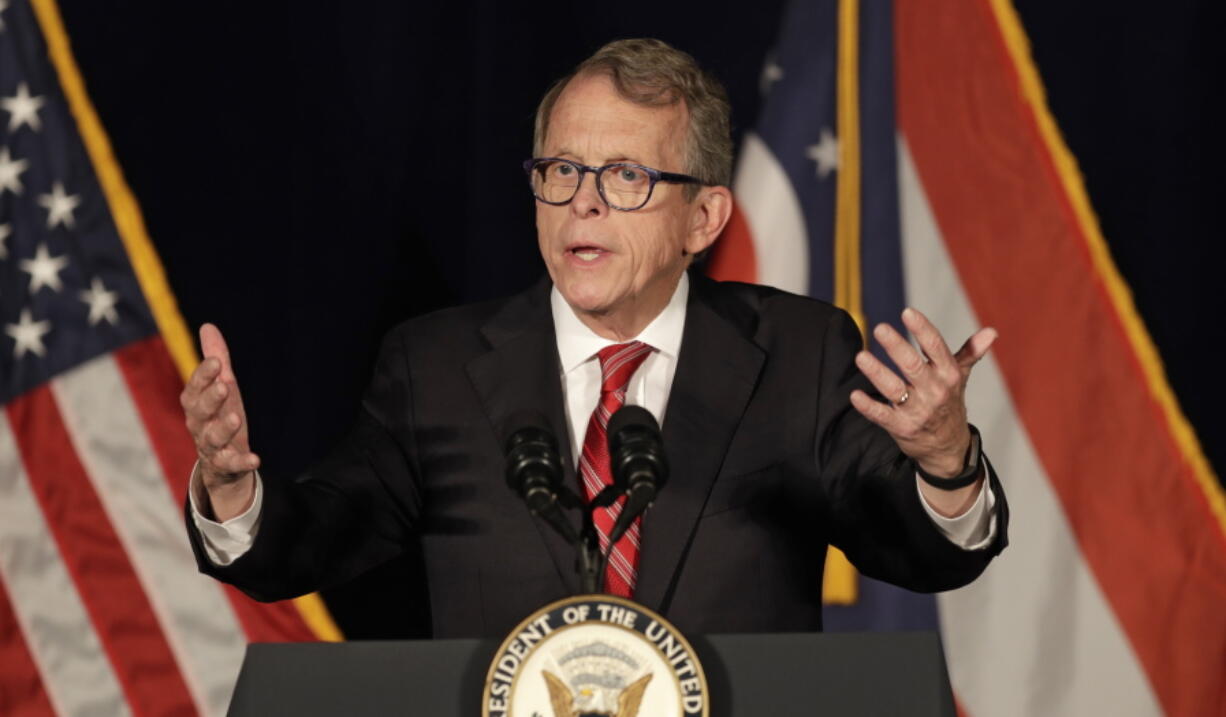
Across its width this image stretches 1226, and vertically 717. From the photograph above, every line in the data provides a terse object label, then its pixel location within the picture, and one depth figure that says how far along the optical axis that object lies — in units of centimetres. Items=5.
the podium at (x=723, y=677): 1009
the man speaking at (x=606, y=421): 1046
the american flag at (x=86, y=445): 1135
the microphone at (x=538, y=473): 1013
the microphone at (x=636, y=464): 1013
